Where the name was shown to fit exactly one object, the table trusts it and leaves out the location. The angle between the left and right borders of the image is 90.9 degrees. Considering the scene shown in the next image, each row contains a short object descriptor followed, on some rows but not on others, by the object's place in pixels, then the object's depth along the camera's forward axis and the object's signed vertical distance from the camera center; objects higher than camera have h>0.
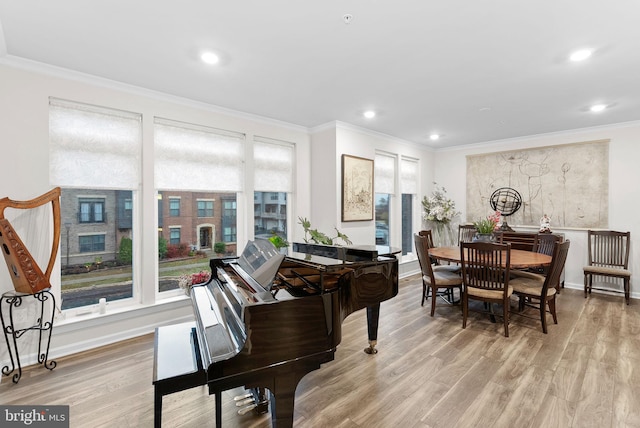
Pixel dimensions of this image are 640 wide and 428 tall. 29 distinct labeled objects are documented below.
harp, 2.43 -0.33
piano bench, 1.49 -0.77
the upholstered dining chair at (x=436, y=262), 4.44 -0.77
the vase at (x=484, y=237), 4.25 -0.33
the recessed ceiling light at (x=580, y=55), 2.57 +1.33
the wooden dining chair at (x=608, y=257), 4.57 -0.67
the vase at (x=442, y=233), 6.56 -0.40
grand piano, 1.53 -0.63
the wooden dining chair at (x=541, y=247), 4.03 -0.49
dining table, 3.52 -0.55
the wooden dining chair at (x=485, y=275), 3.34 -0.67
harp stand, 2.53 -0.97
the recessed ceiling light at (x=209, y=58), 2.63 +1.34
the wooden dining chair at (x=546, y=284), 3.40 -0.82
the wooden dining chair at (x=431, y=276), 3.91 -0.81
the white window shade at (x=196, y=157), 3.59 +0.71
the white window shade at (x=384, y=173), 5.54 +0.74
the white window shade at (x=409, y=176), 6.09 +0.76
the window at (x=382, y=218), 5.75 -0.07
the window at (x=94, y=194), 2.99 +0.22
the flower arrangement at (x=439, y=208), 6.29 +0.12
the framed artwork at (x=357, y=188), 4.79 +0.41
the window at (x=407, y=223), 6.33 -0.18
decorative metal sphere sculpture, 5.74 +0.23
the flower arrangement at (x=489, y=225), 4.55 -0.16
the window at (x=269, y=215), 4.51 -0.01
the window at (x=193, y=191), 3.64 +0.30
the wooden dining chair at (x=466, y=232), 5.93 -0.34
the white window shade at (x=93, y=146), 2.95 +0.69
